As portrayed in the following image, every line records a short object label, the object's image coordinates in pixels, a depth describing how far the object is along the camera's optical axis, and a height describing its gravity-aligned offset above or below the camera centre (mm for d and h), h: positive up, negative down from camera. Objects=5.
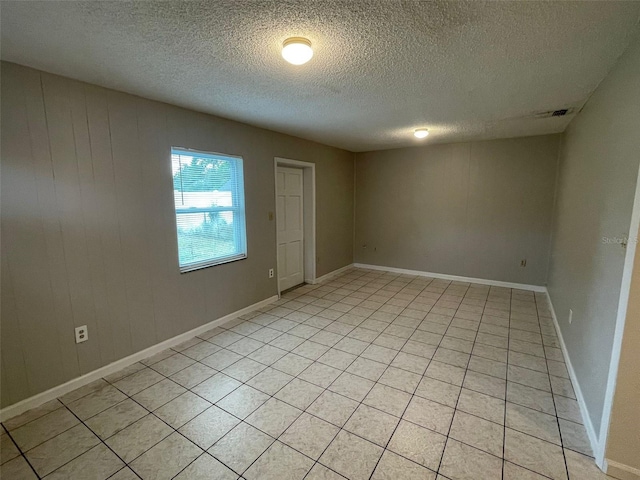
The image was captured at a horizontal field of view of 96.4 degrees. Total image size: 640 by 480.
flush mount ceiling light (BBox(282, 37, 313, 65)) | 1588 +869
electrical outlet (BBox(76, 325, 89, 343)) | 2252 -1008
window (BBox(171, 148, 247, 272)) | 2914 -22
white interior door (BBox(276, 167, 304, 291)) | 4441 -348
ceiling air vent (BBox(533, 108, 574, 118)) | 2914 +964
